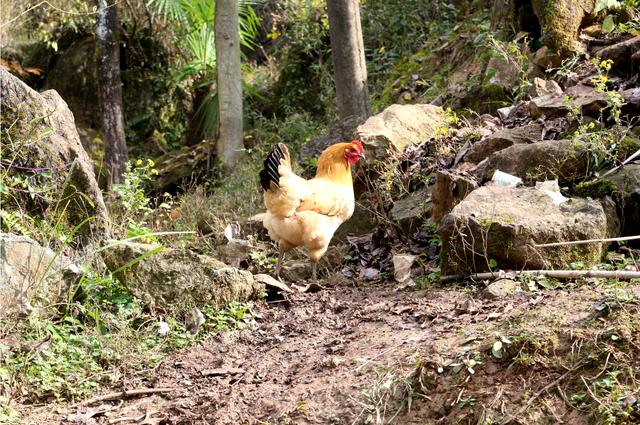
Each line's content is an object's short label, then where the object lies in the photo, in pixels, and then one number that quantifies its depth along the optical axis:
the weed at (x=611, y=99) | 6.61
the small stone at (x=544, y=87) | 8.02
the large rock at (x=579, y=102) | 7.14
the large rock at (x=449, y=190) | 6.66
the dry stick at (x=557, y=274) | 4.83
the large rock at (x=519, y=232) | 5.54
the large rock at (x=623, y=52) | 8.05
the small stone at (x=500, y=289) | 5.29
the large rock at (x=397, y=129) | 8.02
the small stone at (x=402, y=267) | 6.46
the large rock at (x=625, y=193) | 6.02
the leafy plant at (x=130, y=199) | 7.09
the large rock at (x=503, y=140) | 7.43
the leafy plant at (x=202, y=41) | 14.37
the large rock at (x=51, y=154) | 6.66
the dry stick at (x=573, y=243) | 5.02
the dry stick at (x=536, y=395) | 3.92
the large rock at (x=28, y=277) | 5.25
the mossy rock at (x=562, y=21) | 8.70
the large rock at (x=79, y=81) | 14.94
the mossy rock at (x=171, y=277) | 5.85
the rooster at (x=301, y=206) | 6.64
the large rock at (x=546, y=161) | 6.45
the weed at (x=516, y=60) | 8.39
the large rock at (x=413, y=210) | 7.25
